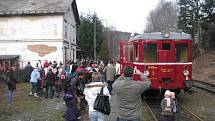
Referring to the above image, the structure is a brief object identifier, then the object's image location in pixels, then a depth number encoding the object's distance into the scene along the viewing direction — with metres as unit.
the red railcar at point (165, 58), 10.60
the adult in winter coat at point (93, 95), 5.18
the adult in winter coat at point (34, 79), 12.42
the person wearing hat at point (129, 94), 4.41
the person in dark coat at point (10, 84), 11.19
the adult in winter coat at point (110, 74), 12.24
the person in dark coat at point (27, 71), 18.01
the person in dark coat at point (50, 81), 12.02
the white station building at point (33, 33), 22.34
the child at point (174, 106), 6.43
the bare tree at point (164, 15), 52.14
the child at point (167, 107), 6.38
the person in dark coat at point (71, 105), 5.77
